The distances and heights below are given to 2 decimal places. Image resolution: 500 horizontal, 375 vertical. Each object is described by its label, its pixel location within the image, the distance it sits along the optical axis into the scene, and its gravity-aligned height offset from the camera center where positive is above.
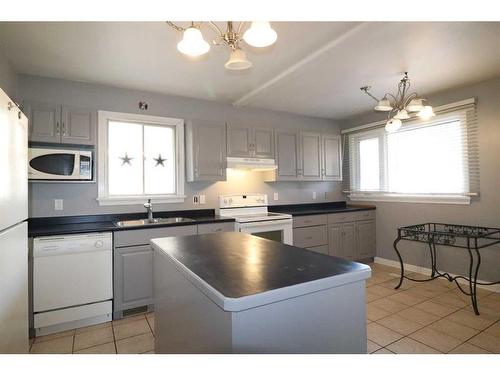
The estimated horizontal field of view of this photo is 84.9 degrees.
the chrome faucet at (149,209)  3.14 -0.18
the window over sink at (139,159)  3.05 +0.43
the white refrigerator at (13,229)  1.21 -0.16
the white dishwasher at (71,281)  2.26 -0.74
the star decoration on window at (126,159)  3.23 +0.42
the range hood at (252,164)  3.48 +0.38
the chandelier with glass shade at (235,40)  1.22 +0.72
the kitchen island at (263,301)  0.90 -0.41
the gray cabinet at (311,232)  3.62 -0.55
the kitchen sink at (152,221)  2.97 -0.31
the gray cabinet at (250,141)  3.52 +0.68
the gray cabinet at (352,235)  3.88 -0.65
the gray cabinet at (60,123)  2.53 +0.70
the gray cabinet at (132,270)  2.54 -0.72
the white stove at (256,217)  3.23 -0.30
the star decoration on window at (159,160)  3.43 +0.43
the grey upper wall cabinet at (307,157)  3.91 +0.53
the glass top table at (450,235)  2.77 -0.52
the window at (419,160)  3.23 +0.42
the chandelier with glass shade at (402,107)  2.46 +0.80
